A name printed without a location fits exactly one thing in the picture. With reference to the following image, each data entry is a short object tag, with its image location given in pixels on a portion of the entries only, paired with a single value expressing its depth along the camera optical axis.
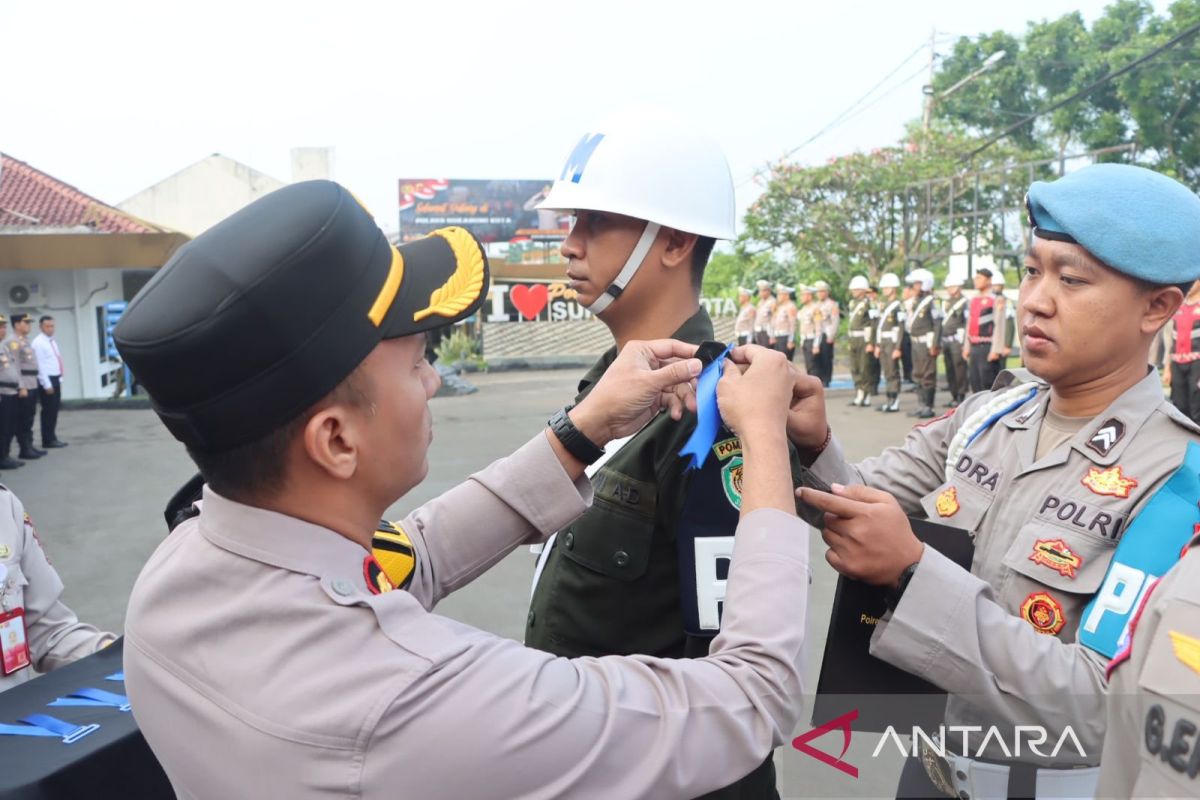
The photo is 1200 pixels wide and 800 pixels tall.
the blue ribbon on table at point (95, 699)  1.60
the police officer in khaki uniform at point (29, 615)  2.19
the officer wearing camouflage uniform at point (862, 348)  14.60
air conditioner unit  17.08
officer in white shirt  12.47
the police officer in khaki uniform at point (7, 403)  10.78
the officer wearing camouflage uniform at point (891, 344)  13.71
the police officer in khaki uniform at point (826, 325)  16.86
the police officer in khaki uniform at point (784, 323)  18.45
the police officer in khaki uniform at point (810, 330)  17.03
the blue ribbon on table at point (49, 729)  1.49
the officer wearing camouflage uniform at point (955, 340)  13.61
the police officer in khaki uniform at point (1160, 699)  0.92
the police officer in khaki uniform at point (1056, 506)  1.35
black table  1.37
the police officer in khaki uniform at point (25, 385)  11.38
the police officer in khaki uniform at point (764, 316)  19.52
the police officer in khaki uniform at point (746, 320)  20.58
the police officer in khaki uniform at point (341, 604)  0.95
